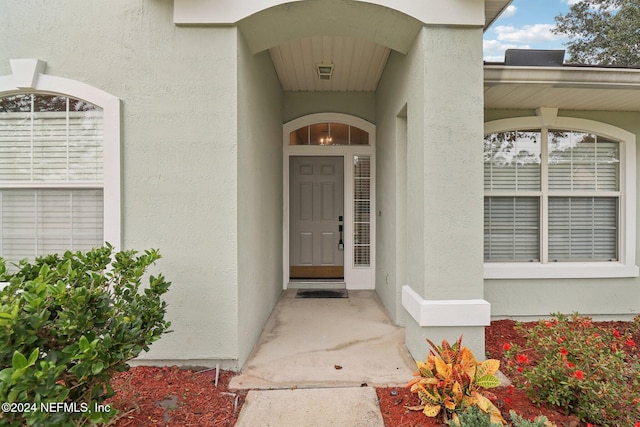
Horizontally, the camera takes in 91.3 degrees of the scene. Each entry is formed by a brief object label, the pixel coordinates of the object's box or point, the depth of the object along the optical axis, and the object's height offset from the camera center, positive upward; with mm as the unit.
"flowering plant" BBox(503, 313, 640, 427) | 2076 -1183
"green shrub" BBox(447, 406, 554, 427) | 1859 -1276
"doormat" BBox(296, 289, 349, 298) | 4852 -1323
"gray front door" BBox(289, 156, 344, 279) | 5516 -135
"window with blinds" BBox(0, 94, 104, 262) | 2834 +332
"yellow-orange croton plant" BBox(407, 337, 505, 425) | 2062 -1192
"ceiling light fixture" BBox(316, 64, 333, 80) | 4332 +2005
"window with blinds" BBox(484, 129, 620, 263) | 4078 +202
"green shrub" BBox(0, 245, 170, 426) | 1391 -665
